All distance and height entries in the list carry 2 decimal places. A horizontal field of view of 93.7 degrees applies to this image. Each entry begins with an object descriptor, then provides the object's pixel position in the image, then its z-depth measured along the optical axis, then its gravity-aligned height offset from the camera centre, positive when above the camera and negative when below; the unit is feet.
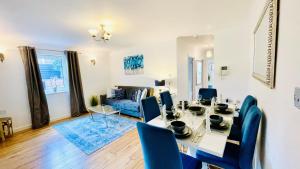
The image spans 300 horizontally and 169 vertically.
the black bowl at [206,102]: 8.11 -1.71
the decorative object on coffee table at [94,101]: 17.03 -3.00
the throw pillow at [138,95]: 14.33 -2.11
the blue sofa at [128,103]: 13.77 -2.92
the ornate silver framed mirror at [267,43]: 3.51 +0.83
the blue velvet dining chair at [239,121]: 5.73 -2.36
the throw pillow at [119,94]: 16.60 -2.19
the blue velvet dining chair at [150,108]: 6.93 -1.75
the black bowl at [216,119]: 5.01 -1.75
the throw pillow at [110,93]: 17.04 -2.11
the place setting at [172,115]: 6.17 -1.86
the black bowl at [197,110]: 6.40 -1.75
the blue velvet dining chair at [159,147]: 3.58 -1.97
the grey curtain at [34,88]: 12.07 -0.88
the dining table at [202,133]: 3.91 -2.00
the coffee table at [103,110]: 12.01 -3.06
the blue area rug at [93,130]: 9.21 -4.30
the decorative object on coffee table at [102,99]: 16.80 -2.75
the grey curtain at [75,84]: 14.96 -0.76
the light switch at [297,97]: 2.19 -0.45
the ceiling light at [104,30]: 8.38 +3.04
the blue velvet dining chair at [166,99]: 8.91 -1.63
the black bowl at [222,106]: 6.69 -1.69
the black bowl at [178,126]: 4.65 -1.78
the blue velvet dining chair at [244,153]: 3.87 -2.50
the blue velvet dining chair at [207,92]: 10.06 -1.46
